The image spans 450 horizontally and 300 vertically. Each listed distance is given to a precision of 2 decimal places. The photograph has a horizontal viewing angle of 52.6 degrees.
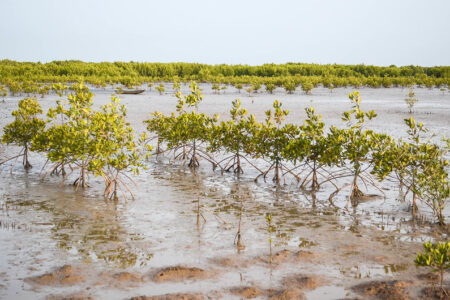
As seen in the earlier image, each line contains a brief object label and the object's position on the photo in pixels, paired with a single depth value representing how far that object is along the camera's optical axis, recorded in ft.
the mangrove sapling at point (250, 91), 126.31
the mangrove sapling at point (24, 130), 42.34
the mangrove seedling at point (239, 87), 136.36
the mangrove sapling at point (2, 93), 105.08
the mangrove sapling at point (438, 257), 17.99
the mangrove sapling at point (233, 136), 43.19
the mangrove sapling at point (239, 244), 25.01
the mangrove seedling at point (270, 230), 27.44
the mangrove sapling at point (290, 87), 132.32
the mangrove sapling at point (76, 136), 35.32
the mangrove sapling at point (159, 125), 47.62
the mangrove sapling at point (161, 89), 121.04
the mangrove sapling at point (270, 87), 132.16
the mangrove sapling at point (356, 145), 33.88
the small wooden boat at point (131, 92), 119.03
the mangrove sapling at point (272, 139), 40.65
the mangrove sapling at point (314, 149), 36.76
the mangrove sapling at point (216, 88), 134.37
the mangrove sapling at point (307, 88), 132.52
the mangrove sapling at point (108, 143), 34.37
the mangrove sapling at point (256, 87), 132.16
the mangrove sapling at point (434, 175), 28.07
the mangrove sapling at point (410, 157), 30.45
